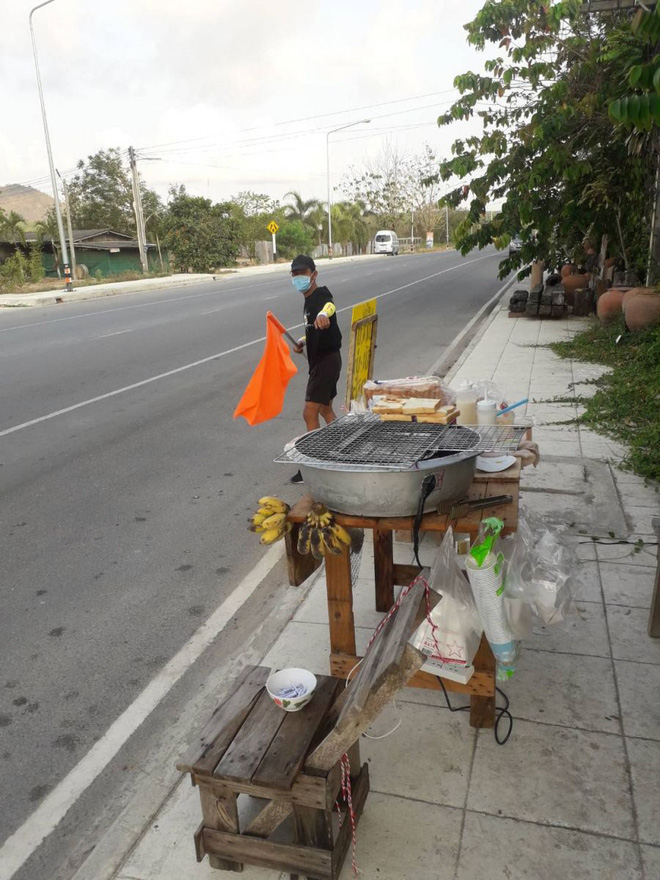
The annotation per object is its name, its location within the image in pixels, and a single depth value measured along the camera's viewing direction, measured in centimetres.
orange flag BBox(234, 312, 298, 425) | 412
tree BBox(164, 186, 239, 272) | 3966
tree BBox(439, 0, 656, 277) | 1209
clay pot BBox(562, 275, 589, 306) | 1743
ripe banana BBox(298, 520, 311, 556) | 277
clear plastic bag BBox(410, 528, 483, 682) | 285
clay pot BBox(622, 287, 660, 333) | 1071
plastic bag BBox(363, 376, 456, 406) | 397
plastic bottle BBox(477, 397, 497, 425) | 373
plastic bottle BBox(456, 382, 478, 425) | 386
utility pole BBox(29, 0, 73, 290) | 2797
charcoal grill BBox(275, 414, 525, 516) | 263
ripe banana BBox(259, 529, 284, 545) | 291
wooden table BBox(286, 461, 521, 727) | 284
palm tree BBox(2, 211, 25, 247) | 3881
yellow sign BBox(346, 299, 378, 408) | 487
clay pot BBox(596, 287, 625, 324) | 1277
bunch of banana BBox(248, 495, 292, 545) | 292
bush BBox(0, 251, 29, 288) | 3322
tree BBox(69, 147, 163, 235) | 5300
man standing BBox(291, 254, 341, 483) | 610
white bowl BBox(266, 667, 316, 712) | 256
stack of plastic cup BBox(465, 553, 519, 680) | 281
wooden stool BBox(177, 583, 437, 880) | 220
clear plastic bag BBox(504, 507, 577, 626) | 315
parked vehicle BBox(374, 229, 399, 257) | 6322
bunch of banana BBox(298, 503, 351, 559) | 277
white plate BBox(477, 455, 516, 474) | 329
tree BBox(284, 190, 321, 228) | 6053
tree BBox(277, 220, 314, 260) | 5494
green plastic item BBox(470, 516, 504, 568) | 280
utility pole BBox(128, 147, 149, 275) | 3756
